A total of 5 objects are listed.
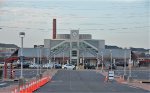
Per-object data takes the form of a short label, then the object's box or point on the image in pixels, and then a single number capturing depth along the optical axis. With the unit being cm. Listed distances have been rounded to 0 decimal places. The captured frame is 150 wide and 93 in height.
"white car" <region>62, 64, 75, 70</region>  12338
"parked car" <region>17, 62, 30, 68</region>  13038
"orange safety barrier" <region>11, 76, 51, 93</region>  3070
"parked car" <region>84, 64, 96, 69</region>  13135
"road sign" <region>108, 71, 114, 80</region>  6328
